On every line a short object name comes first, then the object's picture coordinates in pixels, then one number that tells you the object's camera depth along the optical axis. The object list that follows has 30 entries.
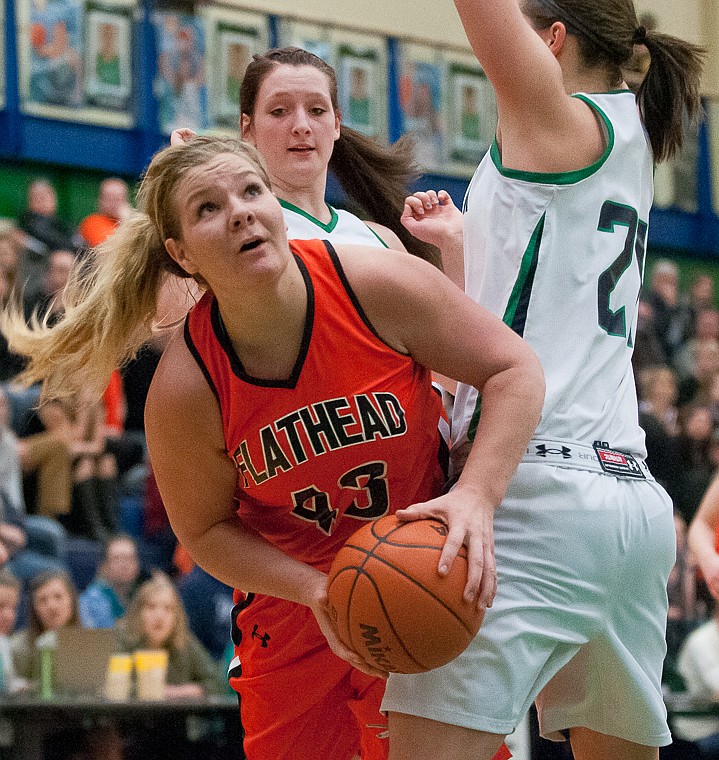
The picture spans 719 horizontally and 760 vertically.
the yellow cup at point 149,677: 11.49
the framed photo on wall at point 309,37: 21.79
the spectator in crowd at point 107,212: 16.36
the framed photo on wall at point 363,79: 22.07
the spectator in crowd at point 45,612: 11.44
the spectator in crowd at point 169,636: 12.40
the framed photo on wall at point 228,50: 20.92
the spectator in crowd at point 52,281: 15.01
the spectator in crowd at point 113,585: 13.30
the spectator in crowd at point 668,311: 21.77
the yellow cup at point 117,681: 11.17
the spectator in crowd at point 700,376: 20.70
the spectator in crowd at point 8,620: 11.14
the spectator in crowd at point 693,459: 18.97
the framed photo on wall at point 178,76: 20.63
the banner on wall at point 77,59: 19.83
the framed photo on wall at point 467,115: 23.36
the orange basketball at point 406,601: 4.36
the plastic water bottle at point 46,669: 10.99
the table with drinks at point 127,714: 10.38
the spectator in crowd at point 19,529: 13.33
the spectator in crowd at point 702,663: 13.34
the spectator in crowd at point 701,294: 23.04
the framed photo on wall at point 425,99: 22.86
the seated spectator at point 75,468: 14.49
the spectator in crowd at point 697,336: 21.45
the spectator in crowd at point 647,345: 20.44
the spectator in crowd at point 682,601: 15.68
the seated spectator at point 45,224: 16.36
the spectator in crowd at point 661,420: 18.60
